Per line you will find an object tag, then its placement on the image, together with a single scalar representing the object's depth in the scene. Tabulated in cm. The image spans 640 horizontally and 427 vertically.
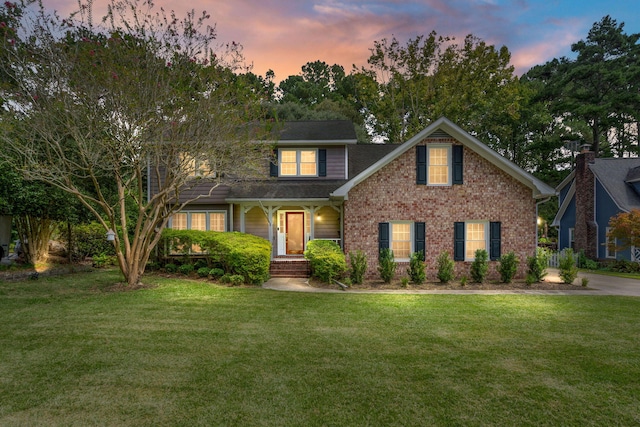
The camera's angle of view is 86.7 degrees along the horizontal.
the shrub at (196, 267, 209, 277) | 1258
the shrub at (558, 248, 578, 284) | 1217
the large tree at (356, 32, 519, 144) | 2708
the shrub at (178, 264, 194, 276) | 1309
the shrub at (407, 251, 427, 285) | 1200
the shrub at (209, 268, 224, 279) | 1237
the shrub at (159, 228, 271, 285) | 1172
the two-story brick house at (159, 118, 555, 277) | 1284
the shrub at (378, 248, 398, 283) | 1214
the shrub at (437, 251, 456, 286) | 1203
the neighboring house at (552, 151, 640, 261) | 1855
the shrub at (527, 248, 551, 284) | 1238
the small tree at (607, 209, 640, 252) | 1552
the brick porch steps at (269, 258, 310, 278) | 1377
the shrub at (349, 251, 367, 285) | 1197
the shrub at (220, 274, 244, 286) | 1156
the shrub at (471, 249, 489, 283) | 1216
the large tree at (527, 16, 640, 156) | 2958
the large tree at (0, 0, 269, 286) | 908
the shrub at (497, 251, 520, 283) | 1210
